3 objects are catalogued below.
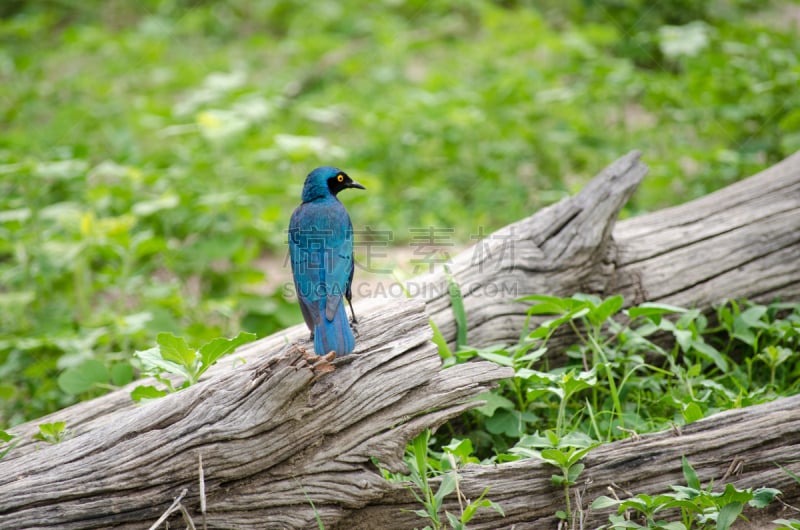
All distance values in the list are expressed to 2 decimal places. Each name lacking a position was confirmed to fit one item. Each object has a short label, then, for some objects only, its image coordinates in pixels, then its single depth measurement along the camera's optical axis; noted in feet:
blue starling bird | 20.08
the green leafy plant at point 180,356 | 20.11
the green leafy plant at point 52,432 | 20.99
